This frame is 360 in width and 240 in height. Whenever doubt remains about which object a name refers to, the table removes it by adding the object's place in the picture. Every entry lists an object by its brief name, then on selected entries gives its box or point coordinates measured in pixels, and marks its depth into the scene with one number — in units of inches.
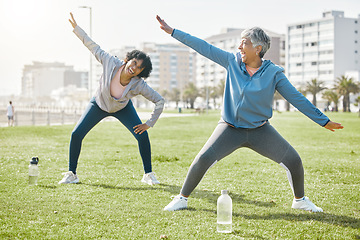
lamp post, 1944.4
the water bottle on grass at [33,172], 271.7
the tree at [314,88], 2955.2
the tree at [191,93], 4293.8
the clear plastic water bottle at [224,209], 189.3
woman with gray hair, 199.2
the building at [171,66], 7268.7
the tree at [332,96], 2800.2
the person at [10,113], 1220.5
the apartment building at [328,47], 4461.1
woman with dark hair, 262.1
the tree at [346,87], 2733.8
